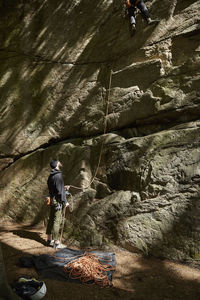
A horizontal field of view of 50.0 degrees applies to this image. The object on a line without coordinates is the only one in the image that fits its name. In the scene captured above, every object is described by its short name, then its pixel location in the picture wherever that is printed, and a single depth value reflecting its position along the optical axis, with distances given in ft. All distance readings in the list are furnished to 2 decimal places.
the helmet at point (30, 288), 10.00
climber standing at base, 18.16
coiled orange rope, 12.45
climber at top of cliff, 21.70
